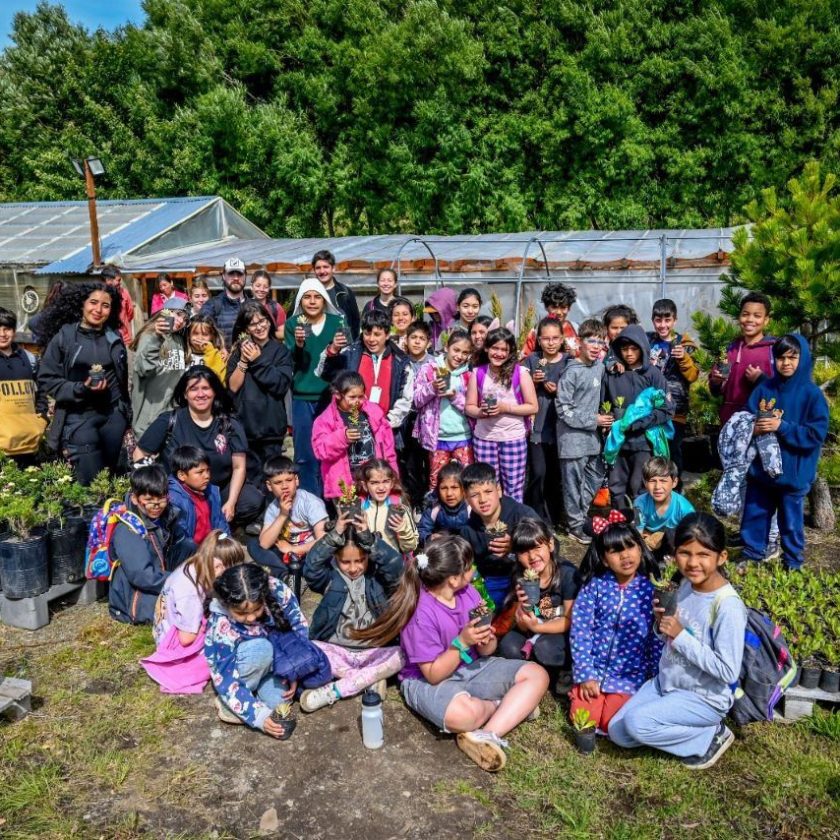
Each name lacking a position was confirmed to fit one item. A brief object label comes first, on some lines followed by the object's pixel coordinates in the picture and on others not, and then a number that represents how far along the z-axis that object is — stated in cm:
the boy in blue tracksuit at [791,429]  519
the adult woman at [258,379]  607
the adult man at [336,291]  705
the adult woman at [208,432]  564
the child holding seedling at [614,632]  386
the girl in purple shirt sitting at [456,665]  382
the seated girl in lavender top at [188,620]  438
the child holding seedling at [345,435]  555
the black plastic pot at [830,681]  383
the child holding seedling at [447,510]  487
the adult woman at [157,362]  609
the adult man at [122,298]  668
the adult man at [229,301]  771
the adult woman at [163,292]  1186
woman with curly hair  576
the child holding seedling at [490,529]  460
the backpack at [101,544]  509
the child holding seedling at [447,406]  606
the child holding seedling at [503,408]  587
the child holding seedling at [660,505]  477
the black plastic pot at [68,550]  519
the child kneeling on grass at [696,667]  352
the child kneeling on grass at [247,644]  389
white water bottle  377
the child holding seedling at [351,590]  436
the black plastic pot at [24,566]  497
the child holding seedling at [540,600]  416
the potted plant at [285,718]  389
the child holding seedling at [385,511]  491
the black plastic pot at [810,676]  384
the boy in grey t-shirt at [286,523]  514
